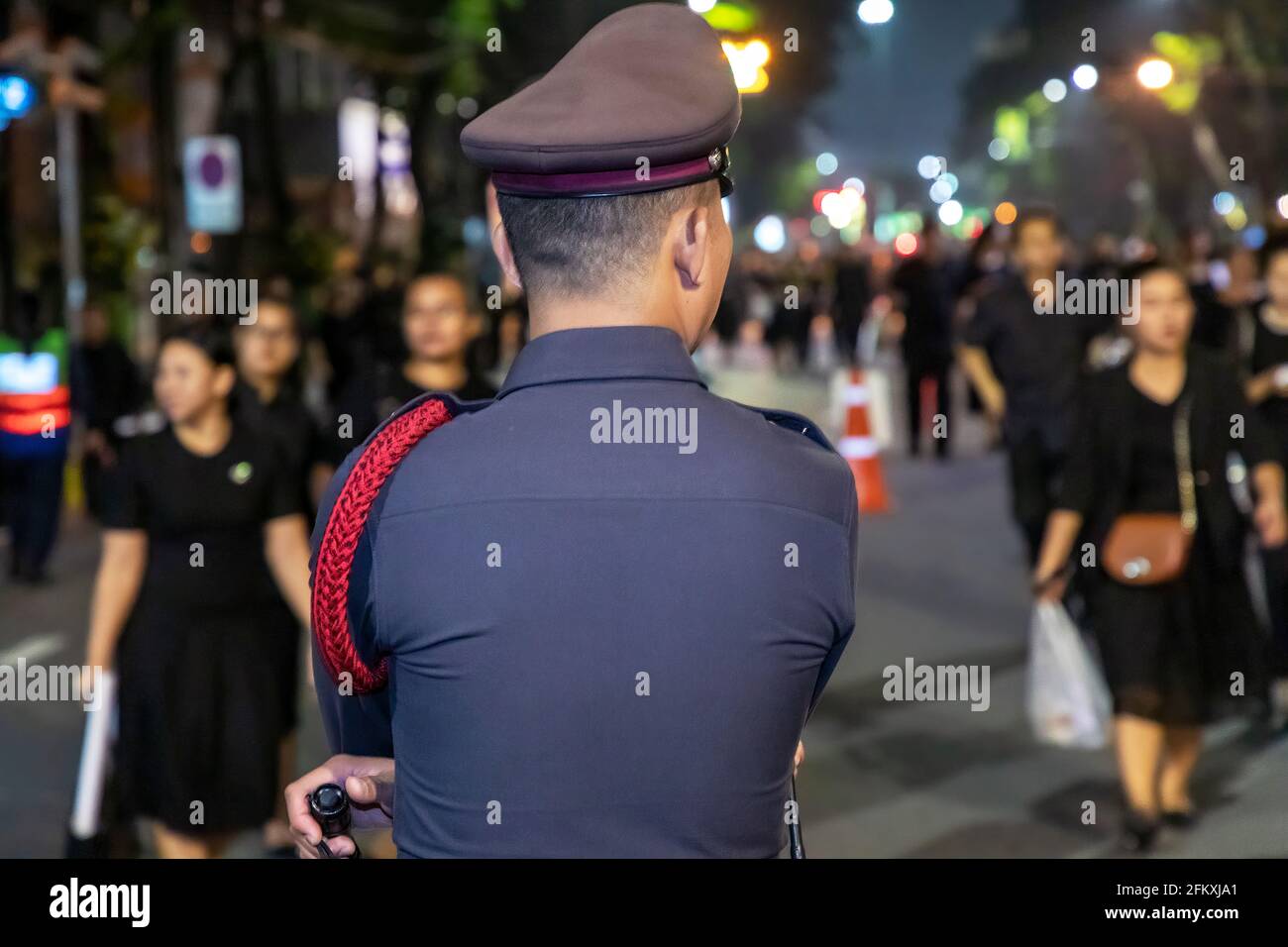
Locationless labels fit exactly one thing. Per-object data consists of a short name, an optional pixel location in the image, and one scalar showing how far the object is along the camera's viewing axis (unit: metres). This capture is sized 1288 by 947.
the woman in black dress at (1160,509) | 6.64
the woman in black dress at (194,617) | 5.76
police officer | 1.96
